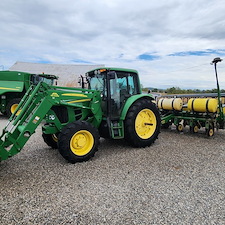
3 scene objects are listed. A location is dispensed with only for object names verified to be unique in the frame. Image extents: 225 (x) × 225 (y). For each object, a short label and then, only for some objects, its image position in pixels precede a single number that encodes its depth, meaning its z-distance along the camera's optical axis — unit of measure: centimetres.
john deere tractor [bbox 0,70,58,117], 1031
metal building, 2255
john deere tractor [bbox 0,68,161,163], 387
